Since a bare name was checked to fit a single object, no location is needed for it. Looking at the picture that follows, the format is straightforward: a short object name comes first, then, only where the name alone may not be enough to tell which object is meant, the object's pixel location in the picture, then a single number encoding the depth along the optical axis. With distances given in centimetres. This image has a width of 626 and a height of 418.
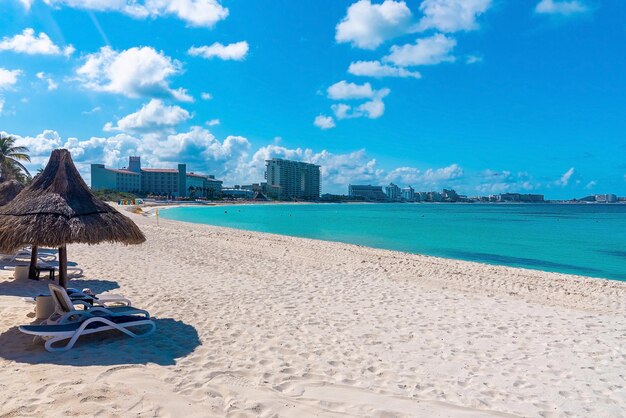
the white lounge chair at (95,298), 593
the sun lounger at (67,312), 520
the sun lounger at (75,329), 477
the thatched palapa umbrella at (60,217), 526
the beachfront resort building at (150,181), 12738
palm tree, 2688
